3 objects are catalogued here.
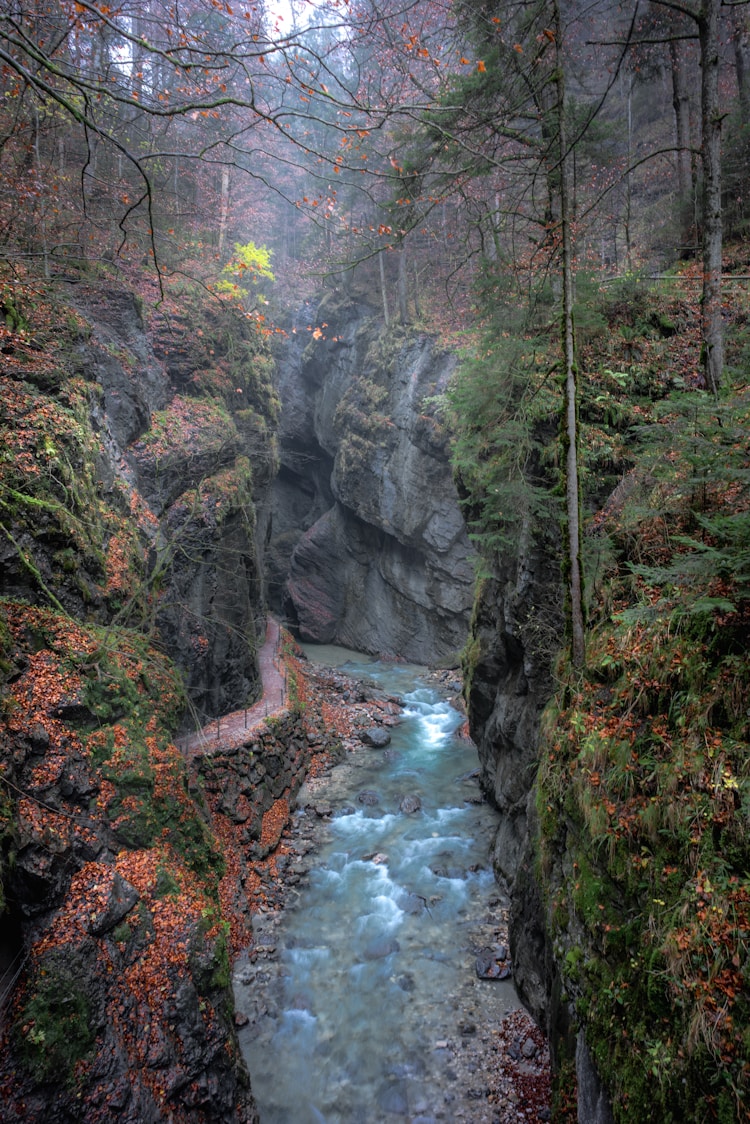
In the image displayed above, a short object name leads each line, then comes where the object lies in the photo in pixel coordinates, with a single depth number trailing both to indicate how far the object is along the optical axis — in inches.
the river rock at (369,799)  514.6
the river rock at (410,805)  497.4
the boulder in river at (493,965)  315.9
